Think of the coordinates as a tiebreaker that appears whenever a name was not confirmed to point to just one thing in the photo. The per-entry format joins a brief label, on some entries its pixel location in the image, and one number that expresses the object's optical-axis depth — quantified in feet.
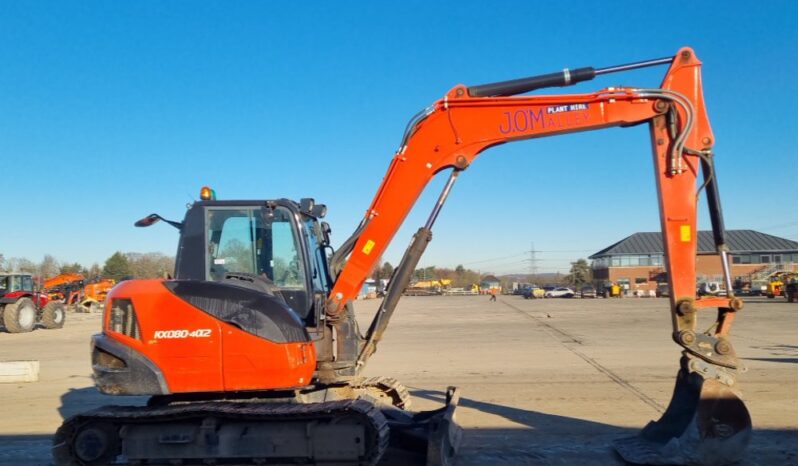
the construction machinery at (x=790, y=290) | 140.56
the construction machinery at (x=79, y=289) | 130.11
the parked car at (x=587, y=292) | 224.74
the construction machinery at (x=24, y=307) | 87.15
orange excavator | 18.06
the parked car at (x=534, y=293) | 240.81
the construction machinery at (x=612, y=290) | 220.64
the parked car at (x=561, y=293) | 240.94
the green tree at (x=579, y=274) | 344.49
